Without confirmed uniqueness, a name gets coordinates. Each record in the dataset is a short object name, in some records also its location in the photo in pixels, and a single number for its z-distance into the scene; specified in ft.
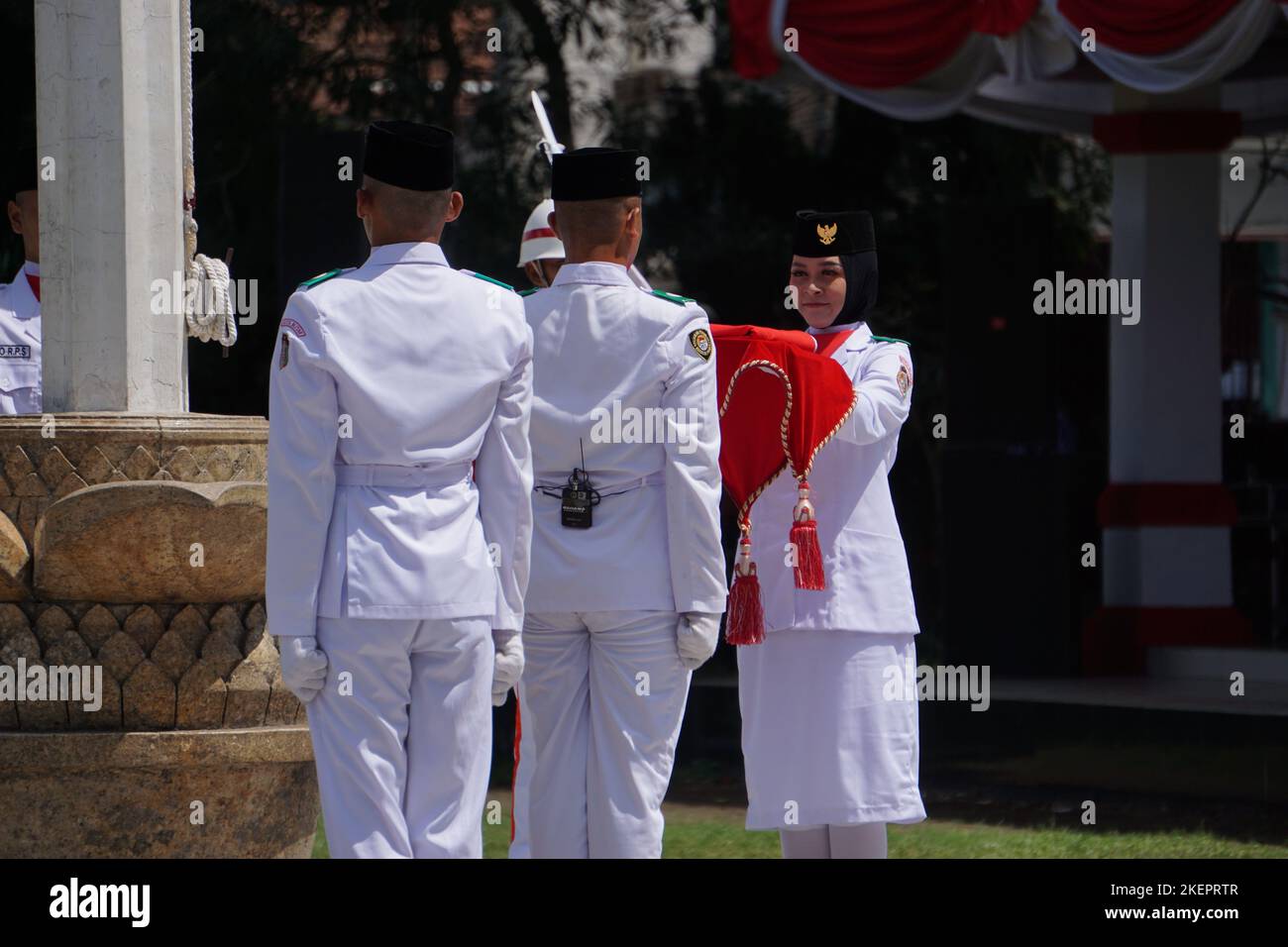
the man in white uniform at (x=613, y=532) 29.84
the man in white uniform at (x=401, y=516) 26.96
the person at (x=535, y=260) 36.45
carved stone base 31.09
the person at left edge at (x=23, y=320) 43.88
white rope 34.50
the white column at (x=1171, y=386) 66.18
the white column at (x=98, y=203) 33.14
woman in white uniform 33.99
